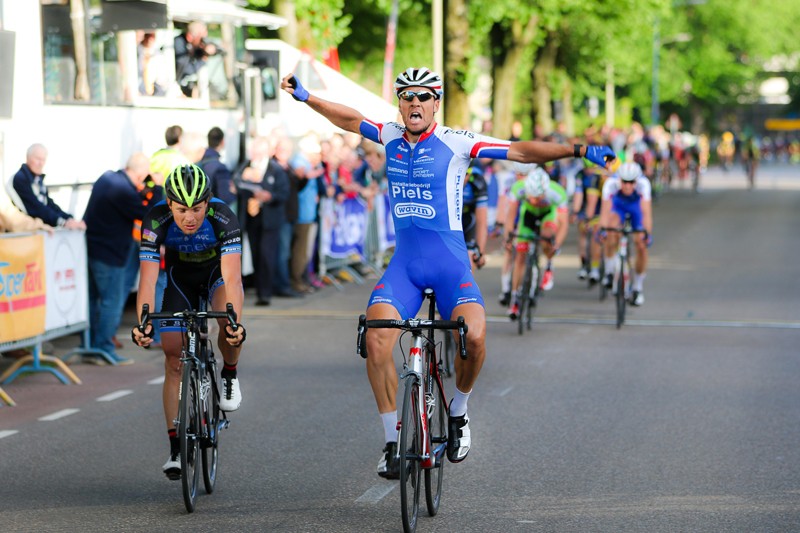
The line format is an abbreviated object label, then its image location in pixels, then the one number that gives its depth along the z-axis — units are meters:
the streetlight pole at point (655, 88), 72.38
